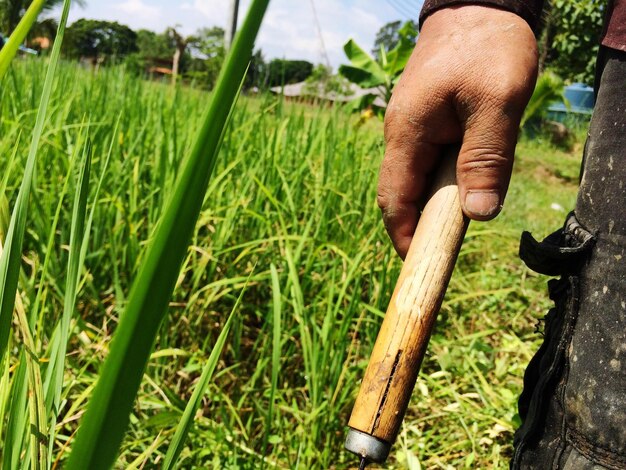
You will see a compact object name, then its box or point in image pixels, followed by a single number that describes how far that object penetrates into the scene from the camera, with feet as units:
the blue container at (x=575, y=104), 35.53
